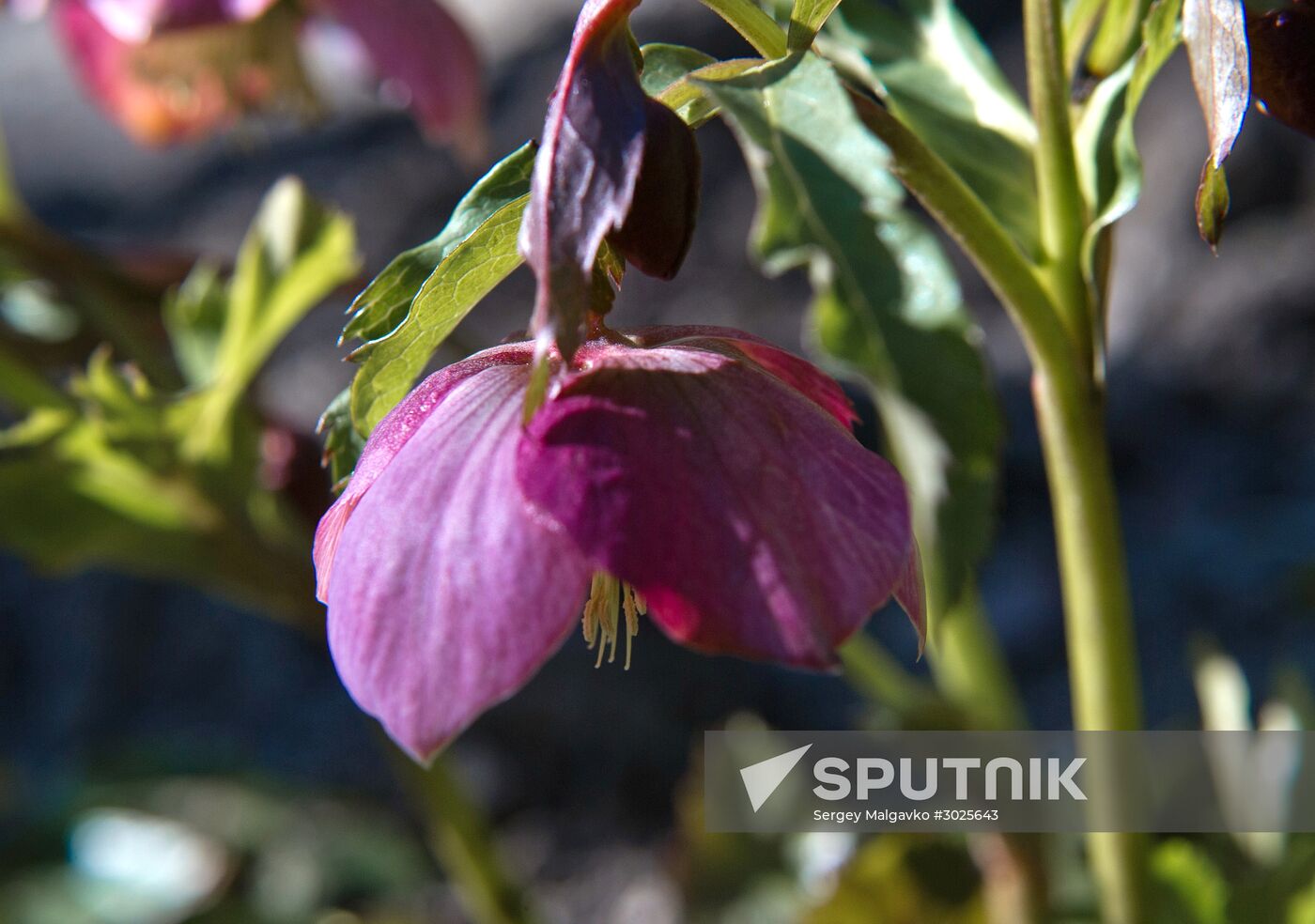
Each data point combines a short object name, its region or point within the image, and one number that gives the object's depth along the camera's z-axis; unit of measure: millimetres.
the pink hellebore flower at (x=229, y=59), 537
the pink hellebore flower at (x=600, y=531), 313
